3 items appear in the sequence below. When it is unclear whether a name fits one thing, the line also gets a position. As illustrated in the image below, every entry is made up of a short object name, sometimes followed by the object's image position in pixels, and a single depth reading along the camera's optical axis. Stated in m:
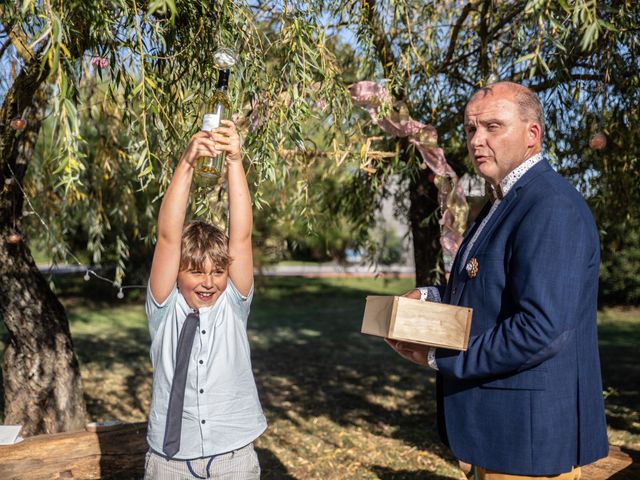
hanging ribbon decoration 4.54
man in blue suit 1.93
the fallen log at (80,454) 3.49
